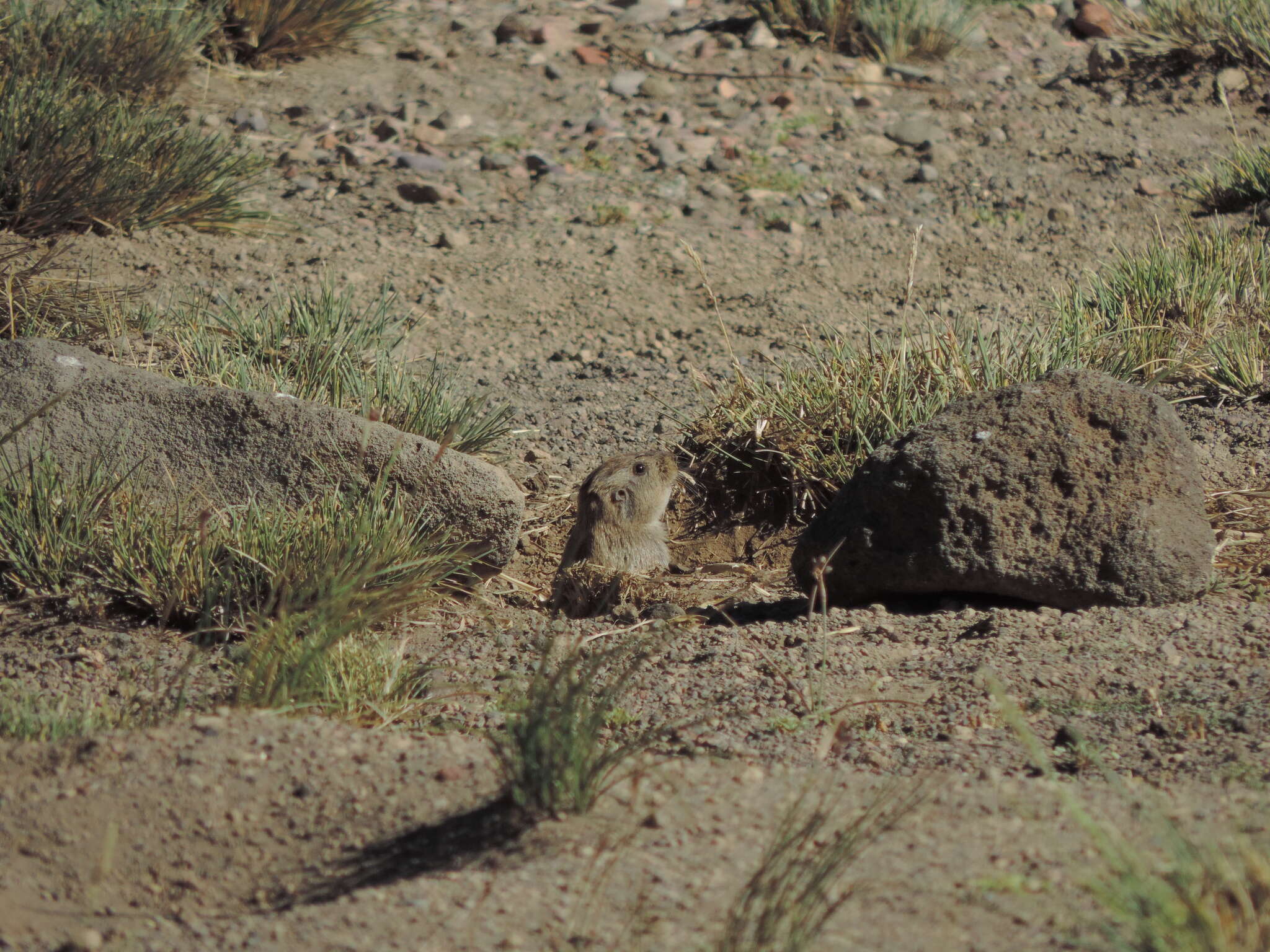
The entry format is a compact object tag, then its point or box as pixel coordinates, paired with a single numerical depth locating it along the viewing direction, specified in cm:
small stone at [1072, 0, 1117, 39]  2269
